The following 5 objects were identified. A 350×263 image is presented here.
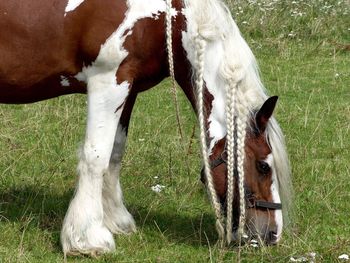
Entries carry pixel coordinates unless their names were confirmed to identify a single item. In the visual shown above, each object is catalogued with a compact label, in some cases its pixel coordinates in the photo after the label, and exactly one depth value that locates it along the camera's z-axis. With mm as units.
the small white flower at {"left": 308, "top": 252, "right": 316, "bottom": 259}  9563
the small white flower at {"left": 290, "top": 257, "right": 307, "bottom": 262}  9520
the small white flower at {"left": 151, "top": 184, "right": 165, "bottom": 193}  12281
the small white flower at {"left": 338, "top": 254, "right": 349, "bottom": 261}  9531
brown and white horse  9766
